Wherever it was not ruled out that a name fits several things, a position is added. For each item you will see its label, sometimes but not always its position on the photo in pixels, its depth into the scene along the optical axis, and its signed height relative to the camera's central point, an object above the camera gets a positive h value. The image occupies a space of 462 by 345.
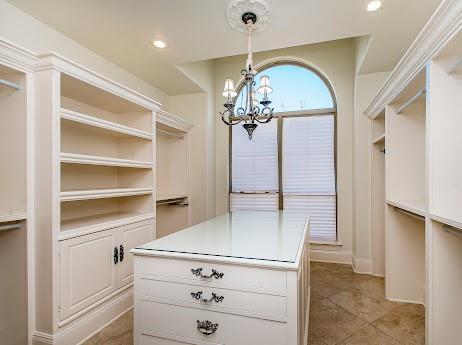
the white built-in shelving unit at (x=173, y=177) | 4.07 -0.06
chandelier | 2.24 +0.78
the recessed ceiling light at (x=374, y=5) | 2.06 +1.39
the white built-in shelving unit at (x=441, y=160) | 1.50 +0.08
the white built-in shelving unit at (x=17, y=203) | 1.80 -0.21
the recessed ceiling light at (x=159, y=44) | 2.71 +1.42
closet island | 1.21 -0.62
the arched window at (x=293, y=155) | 3.97 +0.31
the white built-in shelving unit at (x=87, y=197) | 1.82 -0.20
